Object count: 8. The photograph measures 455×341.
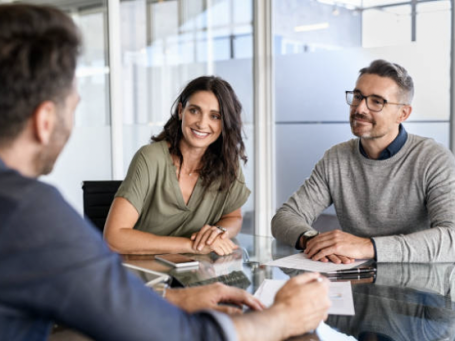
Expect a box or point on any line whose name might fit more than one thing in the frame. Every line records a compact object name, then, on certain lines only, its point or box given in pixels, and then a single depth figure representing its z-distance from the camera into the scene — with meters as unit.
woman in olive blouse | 2.53
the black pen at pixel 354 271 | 1.91
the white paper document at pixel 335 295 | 1.53
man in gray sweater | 2.43
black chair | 2.88
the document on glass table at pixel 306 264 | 1.99
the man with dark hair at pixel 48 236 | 0.84
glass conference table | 1.39
